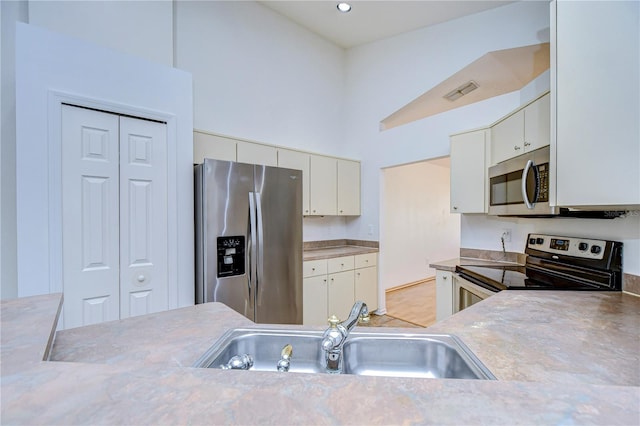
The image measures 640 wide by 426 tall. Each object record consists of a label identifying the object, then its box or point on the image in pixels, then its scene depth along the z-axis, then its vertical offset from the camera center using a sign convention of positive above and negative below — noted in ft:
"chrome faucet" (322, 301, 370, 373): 2.90 -1.27
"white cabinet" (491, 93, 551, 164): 6.38 +1.89
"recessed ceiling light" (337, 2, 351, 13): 10.76 +7.39
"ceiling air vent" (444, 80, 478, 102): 11.55 +4.72
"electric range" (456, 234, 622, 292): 5.55 -1.31
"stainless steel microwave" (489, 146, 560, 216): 6.03 +0.55
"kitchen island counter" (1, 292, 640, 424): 1.35 -0.94
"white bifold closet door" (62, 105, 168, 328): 6.24 -0.15
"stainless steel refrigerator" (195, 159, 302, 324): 7.52 -0.81
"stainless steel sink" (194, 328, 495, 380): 3.15 -1.55
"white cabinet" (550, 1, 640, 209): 3.92 +1.52
